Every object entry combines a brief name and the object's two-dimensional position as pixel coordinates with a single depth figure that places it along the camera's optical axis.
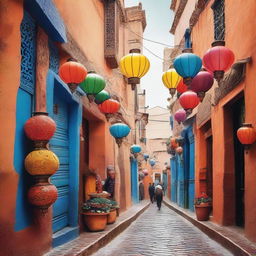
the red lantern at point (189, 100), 9.70
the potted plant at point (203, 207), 11.73
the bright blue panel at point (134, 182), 25.77
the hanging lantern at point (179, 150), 18.75
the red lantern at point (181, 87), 9.51
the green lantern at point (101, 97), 9.22
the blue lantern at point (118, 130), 11.45
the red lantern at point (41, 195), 5.30
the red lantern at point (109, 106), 9.88
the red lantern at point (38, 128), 5.36
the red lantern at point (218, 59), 7.02
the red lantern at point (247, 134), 7.42
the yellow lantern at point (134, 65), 7.89
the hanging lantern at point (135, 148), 20.11
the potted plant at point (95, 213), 8.80
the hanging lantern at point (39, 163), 5.28
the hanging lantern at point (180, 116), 14.36
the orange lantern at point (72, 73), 6.77
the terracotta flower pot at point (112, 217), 10.45
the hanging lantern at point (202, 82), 7.80
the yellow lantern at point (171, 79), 9.35
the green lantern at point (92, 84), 7.63
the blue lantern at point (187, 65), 7.39
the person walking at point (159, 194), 21.81
